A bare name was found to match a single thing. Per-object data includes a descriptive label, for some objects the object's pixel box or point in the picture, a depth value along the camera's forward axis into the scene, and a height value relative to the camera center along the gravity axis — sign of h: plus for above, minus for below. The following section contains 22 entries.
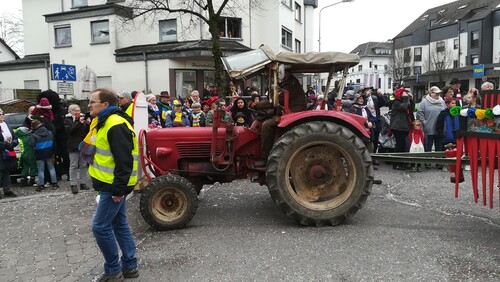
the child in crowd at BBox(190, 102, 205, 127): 9.42 -0.30
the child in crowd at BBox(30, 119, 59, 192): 7.84 -0.76
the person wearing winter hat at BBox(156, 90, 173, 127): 9.29 -0.04
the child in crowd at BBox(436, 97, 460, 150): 9.16 -0.55
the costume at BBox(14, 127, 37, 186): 8.18 -0.95
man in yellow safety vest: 3.61 -0.57
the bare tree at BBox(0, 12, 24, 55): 45.97 +8.04
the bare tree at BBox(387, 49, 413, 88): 56.84 +4.76
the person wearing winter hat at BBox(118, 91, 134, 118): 5.49 +0.04
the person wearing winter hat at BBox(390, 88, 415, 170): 9.20 -0.38
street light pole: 25.55 +4.90
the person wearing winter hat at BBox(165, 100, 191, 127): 8.94 -0.30
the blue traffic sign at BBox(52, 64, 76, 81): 10.27 +0.84
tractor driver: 5.52 -0.03
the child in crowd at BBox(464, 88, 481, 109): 6.16 +0.02
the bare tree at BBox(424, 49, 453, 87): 48.53 +4.28
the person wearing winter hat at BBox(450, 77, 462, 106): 10.67 +0.32
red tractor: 5.21 -0.74
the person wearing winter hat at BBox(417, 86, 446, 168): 9.35 -0.31
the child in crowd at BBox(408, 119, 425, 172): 9.15 -0.83
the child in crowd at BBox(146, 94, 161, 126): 8.51 -0.14
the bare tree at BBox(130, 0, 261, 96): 15.34 +4.29
